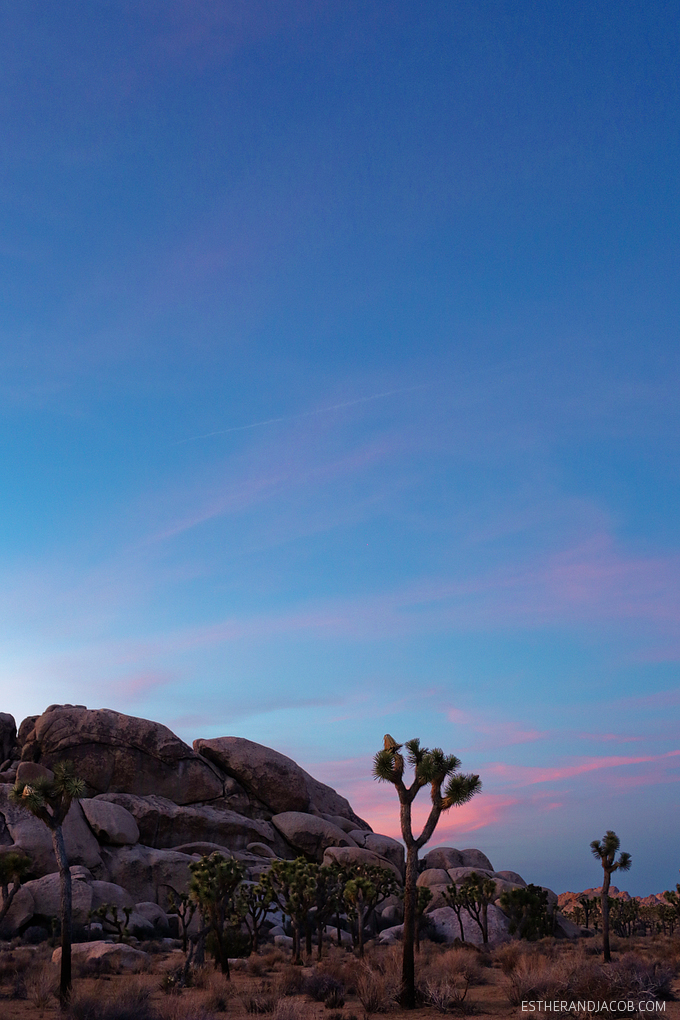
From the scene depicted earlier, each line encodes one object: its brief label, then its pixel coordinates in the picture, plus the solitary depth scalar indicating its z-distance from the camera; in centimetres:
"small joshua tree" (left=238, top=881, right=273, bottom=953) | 3722
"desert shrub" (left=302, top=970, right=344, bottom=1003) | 2053
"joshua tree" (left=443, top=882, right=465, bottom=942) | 4722
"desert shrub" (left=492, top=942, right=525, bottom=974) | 2716
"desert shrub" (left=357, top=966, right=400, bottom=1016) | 1828
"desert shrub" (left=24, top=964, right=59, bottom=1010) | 1970
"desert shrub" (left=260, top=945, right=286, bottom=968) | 3181
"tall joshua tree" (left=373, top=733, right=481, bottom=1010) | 1925
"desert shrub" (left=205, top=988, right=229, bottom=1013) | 1906
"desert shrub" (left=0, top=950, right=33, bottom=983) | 2574
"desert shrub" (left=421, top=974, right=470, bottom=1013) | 1848
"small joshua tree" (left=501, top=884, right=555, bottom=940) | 4631
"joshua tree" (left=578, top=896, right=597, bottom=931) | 6950
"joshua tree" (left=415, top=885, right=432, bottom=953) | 4358
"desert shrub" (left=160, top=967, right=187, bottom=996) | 2262
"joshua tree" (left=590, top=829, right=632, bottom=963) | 3481
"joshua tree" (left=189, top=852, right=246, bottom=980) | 2619
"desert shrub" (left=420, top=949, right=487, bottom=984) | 2155
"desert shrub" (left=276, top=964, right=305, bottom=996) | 2170
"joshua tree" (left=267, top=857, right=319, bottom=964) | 3494
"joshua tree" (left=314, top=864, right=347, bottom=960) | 3638
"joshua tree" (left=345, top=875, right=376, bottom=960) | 3275
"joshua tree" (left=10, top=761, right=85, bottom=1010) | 2164
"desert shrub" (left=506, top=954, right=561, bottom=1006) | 1848
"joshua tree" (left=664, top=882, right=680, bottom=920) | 5438
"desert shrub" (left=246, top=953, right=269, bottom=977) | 2833
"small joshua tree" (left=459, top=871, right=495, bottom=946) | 4466
